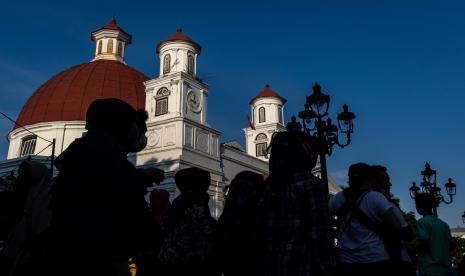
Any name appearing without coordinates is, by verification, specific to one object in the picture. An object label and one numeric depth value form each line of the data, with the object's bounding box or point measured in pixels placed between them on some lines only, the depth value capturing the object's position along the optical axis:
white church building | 26.11
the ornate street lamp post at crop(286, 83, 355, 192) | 9.47
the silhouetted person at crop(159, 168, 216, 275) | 3.47
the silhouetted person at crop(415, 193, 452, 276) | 4.91
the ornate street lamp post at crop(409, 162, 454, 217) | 14.62
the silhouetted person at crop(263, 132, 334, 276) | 2.89
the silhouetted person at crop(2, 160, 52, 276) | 2.53
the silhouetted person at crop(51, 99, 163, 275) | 2.11
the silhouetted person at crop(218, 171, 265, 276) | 3.43
